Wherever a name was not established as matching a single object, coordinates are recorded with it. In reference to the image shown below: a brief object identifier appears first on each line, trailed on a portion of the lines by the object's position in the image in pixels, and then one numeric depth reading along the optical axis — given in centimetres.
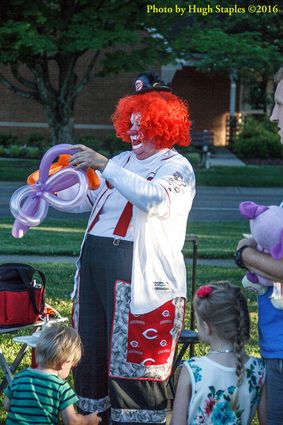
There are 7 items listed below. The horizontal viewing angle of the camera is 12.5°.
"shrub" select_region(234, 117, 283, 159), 3950
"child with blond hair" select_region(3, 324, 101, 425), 552
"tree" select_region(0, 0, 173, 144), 2734
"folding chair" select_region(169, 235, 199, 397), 658
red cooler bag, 661
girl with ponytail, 506
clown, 575
